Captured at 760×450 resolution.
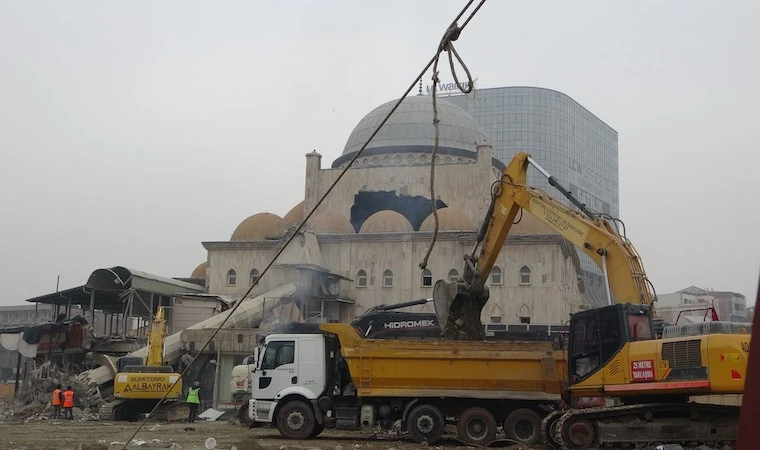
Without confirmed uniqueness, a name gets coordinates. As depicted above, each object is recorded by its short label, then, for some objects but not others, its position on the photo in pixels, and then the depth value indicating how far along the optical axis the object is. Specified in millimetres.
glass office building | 127062
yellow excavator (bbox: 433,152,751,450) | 12664
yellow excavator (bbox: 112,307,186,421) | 24422
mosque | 45875
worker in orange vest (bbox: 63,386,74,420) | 25188
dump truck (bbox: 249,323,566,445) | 15891
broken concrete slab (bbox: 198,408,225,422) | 25859
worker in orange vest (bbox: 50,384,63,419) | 25703
